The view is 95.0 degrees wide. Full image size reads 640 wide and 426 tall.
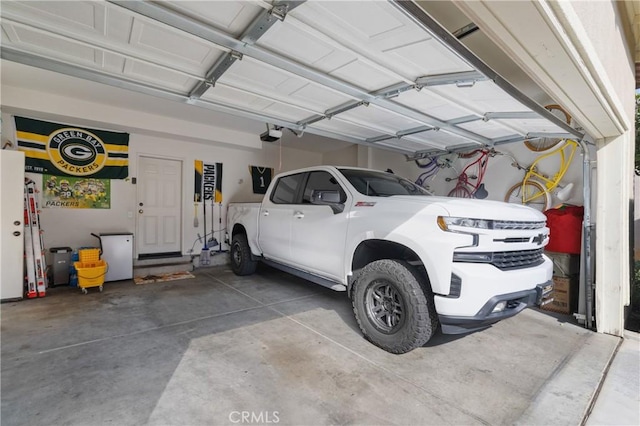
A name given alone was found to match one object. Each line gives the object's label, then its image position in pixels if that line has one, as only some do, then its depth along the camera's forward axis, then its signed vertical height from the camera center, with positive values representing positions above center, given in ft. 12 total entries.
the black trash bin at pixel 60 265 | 15.64 -2.89
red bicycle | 17.29 +2.12
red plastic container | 12.51 -0.73
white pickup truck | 7.45 -1.31
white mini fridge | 16.40 -2.44
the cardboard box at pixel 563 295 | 12.62 -3.57
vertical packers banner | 21.72 +2.30
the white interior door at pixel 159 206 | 19.66 +0.39
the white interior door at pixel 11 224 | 12.91 -0.56
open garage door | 6.11 +4.09
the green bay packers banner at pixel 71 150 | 15.70 +3.58
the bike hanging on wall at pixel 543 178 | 14.15 +1.80
